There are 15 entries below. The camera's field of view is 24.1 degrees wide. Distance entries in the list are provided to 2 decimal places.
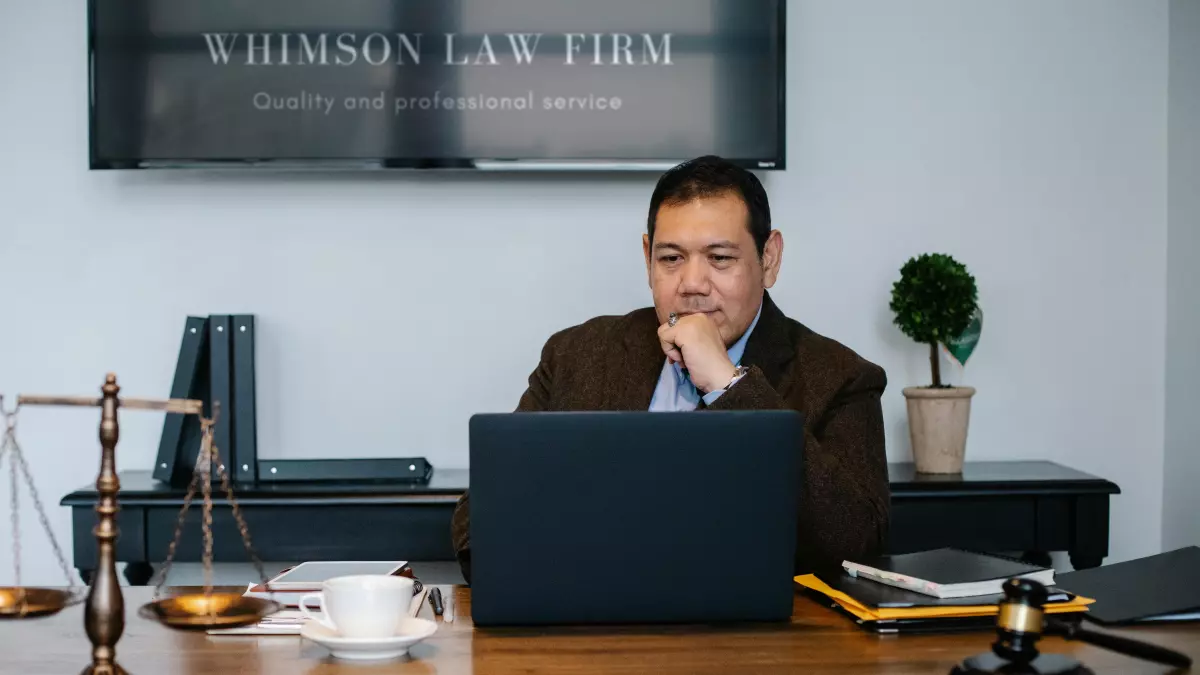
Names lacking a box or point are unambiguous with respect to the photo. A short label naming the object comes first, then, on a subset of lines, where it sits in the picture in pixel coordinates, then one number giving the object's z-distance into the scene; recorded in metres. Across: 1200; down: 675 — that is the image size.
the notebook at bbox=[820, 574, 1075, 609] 3.39
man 3.83
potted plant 4.46
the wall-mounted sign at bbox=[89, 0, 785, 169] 4.53
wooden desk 3.25
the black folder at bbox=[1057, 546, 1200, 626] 3.42
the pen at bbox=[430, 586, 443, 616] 3.45
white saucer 3.26
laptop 3.31
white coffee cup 3.28
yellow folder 3.38
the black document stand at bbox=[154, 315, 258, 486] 4.41
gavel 3.16
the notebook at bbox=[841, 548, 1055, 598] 3.42
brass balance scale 3.12
